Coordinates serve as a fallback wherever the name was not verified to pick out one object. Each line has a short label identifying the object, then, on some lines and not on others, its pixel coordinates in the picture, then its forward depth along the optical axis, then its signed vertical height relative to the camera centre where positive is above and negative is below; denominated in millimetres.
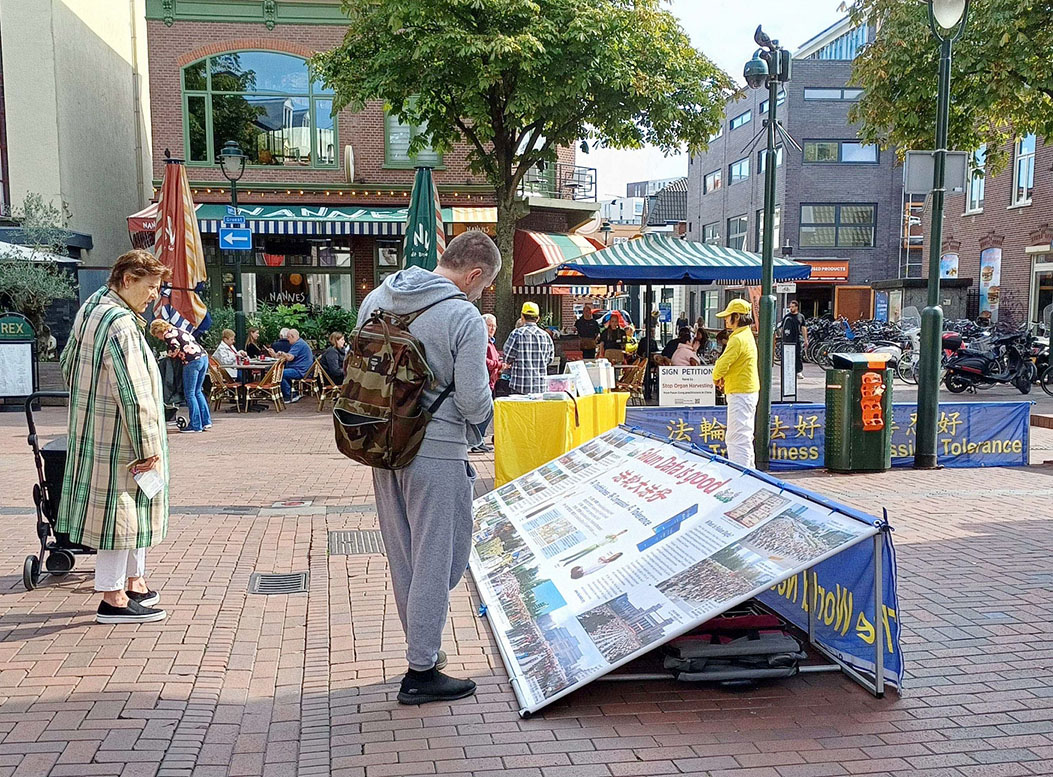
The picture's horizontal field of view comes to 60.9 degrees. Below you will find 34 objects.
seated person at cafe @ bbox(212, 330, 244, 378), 14469 -858
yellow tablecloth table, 7512 -1115
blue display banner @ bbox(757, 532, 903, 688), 3660 -1355
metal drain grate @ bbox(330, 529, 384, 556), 6113 -1702
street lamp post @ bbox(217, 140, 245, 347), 16609 +2485
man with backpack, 3486 -526
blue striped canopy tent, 13094 +495
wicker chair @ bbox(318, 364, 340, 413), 14438 -1411
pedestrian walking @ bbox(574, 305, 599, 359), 17188 -714
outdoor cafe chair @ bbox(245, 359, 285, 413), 14266 -1381
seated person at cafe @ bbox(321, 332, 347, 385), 14369 -918
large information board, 3588 -1213
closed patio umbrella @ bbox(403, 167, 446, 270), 14312 +1141
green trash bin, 8875 -1136
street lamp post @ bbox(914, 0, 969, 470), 8914 -142
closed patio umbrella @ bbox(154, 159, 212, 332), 13250 +818
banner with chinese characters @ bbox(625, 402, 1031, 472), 9375 -1387
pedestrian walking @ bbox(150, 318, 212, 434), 11539 -863
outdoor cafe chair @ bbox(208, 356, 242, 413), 14117 -1388
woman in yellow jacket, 8531 -764
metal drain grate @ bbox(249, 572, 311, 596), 5312 -1707
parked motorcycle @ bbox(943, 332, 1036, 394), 17453 -1384
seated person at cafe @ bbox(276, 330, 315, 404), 14992 -991
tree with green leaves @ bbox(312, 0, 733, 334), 15000 +3949
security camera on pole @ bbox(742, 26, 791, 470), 9352 +1153
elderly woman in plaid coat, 4340 -605
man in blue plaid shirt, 9523 -609
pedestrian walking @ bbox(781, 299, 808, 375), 20266 -667
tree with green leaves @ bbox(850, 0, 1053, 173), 12867 +3410
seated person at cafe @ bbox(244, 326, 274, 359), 15727 -851
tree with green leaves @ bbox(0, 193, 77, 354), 15852 +471
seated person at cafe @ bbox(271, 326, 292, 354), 15330 -766
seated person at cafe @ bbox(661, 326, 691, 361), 13797 -686
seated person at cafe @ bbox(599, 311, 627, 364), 15156 -736
